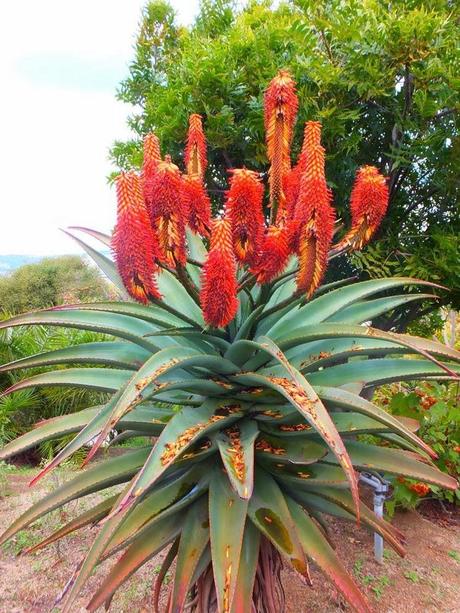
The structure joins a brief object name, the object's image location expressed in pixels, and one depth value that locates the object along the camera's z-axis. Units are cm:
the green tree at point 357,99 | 288
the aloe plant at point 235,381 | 121
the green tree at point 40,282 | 2202
